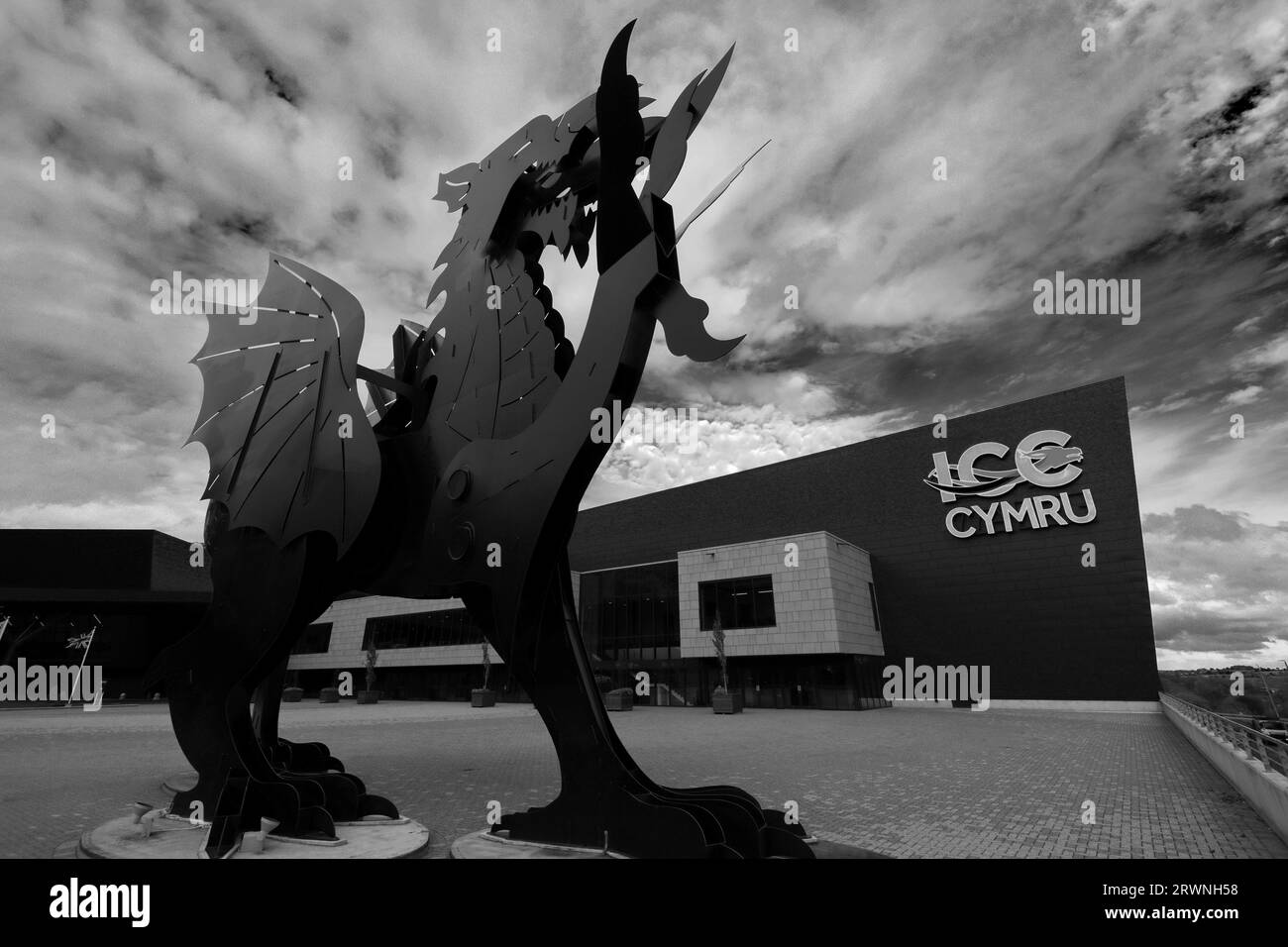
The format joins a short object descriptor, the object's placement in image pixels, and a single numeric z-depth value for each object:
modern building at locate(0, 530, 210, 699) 36.78
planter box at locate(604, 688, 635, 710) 26.36
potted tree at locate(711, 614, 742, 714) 24.45
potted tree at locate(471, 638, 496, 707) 29.12
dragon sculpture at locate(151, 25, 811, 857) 4.62
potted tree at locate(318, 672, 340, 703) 34.03
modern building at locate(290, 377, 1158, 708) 25.55
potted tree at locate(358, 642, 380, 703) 34.47
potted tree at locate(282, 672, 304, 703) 35.67
